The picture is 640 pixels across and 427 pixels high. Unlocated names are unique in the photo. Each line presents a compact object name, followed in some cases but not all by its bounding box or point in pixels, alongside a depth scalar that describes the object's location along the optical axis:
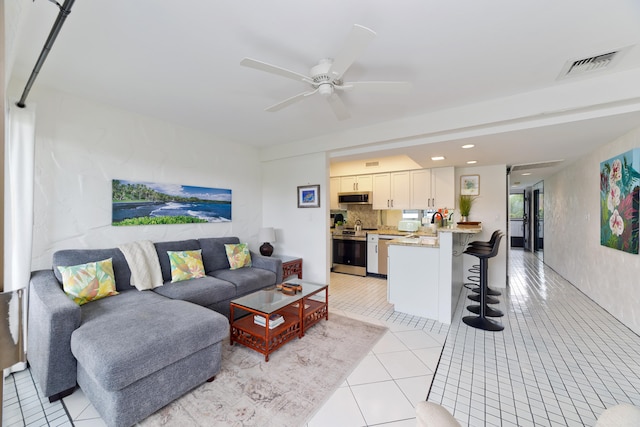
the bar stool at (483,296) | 2.95
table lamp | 4.29
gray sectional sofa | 1.61
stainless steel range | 5.34
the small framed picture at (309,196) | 4.25
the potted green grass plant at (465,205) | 4.64
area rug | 1.73
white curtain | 2.12
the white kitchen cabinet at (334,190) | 6.05
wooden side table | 4.08
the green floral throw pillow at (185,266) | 3.08
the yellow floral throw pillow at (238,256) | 3.71
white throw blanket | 2.84
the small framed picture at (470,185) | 4.68
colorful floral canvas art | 2.78
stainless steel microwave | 5.48
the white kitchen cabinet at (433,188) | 4.71
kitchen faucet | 4.67
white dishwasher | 5.09
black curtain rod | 1.33
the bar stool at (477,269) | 3.23
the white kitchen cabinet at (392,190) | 5.19
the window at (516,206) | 8.99
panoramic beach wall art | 3.10
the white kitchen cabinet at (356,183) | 5.66
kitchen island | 3.11
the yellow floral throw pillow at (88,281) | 2.32
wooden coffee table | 2.39
